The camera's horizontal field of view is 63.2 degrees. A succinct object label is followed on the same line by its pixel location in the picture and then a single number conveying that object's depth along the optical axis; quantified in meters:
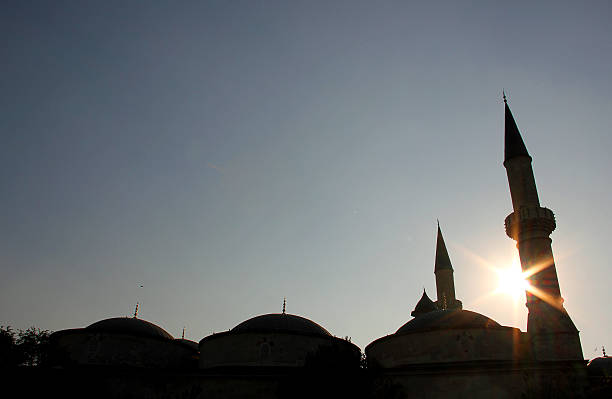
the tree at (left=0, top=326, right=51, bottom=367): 16.27
